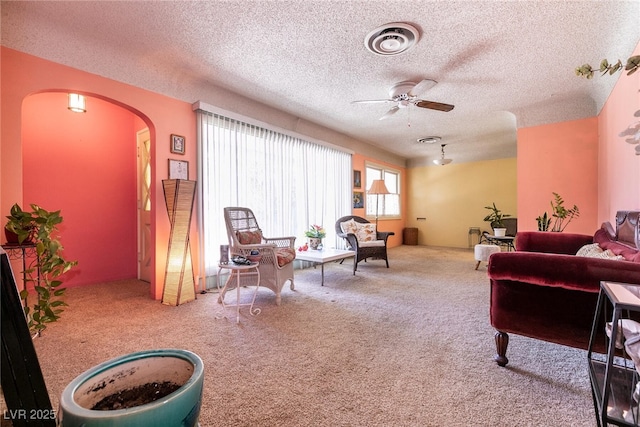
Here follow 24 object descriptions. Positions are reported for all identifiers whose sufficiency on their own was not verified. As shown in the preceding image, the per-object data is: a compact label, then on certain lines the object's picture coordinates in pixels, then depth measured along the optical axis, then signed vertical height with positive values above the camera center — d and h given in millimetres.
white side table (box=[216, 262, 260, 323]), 2579 -656
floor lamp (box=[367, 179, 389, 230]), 5430 +466
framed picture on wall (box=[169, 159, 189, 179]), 3172 +511
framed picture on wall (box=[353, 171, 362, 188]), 6211 +736
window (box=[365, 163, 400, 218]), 6930 +429
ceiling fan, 3181 +1392
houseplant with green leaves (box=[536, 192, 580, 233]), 3863 -75
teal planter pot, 616 -466
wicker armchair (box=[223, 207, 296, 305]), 2988 -408
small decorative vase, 4215 -456
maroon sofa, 1407 -463
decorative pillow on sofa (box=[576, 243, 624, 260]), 1779 -295
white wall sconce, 3150 +1264
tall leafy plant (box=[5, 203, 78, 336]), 1200 -225
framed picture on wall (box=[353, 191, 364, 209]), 6184 +286
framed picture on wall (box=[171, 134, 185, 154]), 3193 +802
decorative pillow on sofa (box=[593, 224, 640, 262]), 1617 -250
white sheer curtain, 3499 +484
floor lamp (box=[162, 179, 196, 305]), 2930 -327
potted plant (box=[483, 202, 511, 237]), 4906 -204
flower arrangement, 4242 -322
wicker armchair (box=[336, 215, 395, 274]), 4473 -566
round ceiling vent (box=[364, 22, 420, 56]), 2336 +1540
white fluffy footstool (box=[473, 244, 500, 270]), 4439 -635
